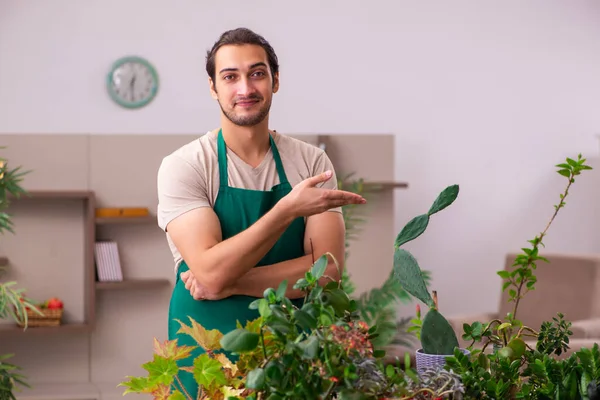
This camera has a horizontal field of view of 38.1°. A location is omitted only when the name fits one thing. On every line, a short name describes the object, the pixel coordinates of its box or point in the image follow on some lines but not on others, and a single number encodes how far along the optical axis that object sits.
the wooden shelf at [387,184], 5.52
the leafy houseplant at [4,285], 3.59
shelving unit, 5.18
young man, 1.83
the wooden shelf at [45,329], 5.01
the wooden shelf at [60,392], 4.99
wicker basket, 5.06
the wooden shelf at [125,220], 5.13
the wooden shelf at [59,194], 5.07
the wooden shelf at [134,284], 5.13
